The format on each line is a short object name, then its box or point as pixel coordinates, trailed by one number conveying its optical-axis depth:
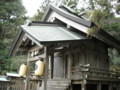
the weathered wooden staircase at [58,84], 8.16
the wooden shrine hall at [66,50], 7.41
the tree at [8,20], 21.38
